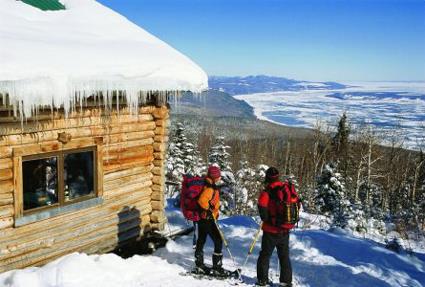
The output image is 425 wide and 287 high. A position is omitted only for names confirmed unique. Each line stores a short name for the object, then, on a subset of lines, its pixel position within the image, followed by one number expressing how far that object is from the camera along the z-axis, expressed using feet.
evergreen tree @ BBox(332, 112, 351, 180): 142.41
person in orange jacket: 23.22
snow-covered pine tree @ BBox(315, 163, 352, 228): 104.77
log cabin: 21.50
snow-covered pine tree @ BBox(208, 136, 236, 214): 87.66
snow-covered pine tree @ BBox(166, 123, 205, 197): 96.07
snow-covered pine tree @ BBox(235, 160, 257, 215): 101.50
